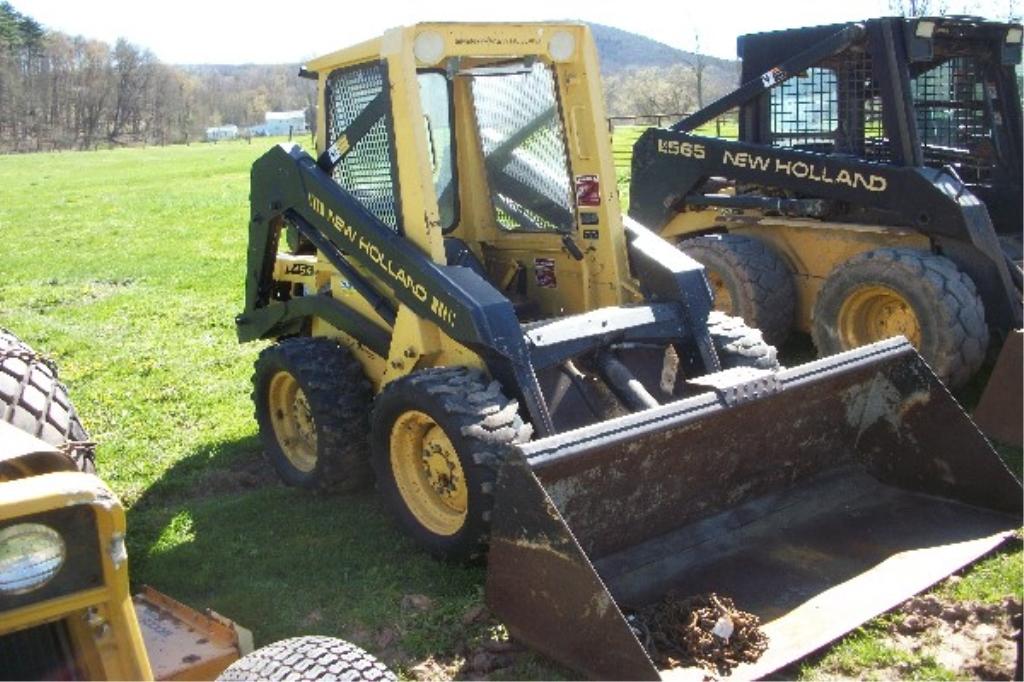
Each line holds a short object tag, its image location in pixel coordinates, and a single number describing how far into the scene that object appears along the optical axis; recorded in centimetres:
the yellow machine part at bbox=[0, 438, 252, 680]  220
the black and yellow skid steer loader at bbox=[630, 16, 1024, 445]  669
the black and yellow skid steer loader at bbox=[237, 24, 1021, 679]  418
